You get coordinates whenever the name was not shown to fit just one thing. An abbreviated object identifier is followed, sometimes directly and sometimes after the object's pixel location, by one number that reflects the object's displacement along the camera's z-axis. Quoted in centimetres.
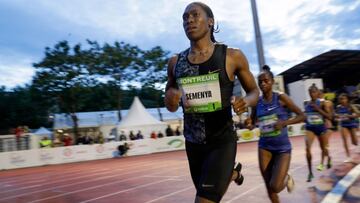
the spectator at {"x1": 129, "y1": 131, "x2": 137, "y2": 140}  2517
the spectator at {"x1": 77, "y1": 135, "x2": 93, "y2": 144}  2462
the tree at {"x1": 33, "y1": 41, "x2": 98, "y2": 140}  3588
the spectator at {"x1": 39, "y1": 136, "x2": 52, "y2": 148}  2272
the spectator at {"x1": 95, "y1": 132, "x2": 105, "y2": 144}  2530
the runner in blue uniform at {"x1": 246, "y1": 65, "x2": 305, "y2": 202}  498
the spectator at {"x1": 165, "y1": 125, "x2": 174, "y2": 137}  2668
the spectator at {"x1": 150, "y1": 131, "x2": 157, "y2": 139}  2612
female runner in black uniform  296
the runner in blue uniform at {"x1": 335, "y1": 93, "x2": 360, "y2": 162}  1116
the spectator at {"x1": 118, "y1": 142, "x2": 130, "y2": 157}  2333
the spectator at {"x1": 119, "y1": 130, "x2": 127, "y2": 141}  2464
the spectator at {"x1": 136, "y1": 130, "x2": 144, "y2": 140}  2570
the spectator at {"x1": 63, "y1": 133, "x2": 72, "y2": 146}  2322
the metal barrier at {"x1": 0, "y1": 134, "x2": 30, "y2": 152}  2311
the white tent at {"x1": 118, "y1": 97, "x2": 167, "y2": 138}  2702
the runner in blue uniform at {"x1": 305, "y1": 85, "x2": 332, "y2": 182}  839
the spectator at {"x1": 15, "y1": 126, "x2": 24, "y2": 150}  2324
